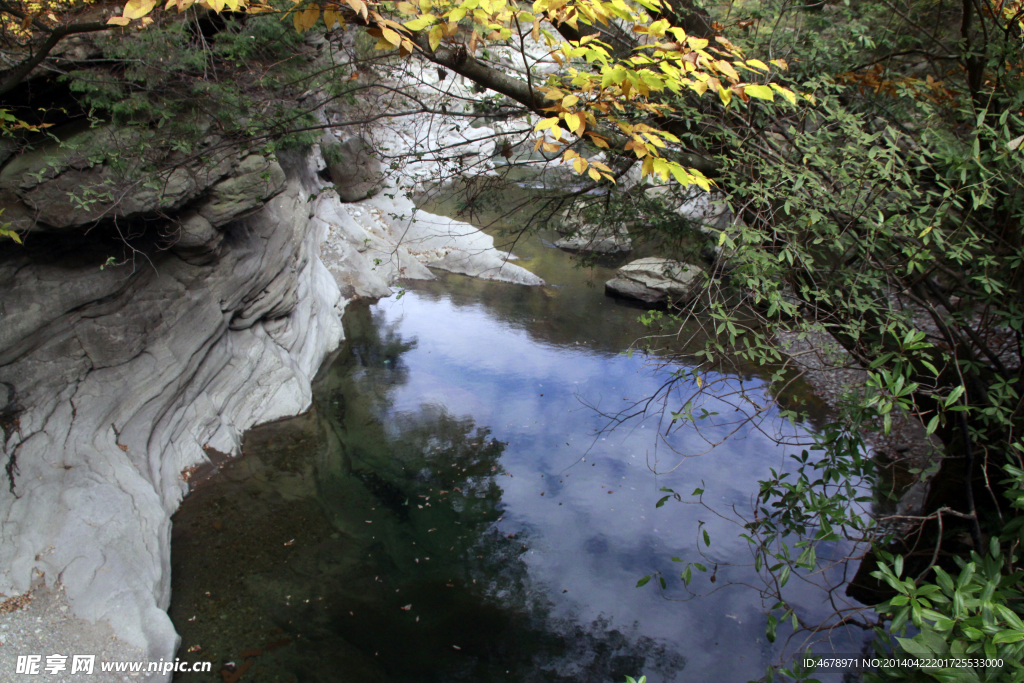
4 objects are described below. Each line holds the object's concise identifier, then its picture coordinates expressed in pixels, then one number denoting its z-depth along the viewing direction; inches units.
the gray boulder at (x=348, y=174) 532.5
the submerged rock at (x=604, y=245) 572.1
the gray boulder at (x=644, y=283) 481.1
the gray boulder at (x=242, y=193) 245.6
